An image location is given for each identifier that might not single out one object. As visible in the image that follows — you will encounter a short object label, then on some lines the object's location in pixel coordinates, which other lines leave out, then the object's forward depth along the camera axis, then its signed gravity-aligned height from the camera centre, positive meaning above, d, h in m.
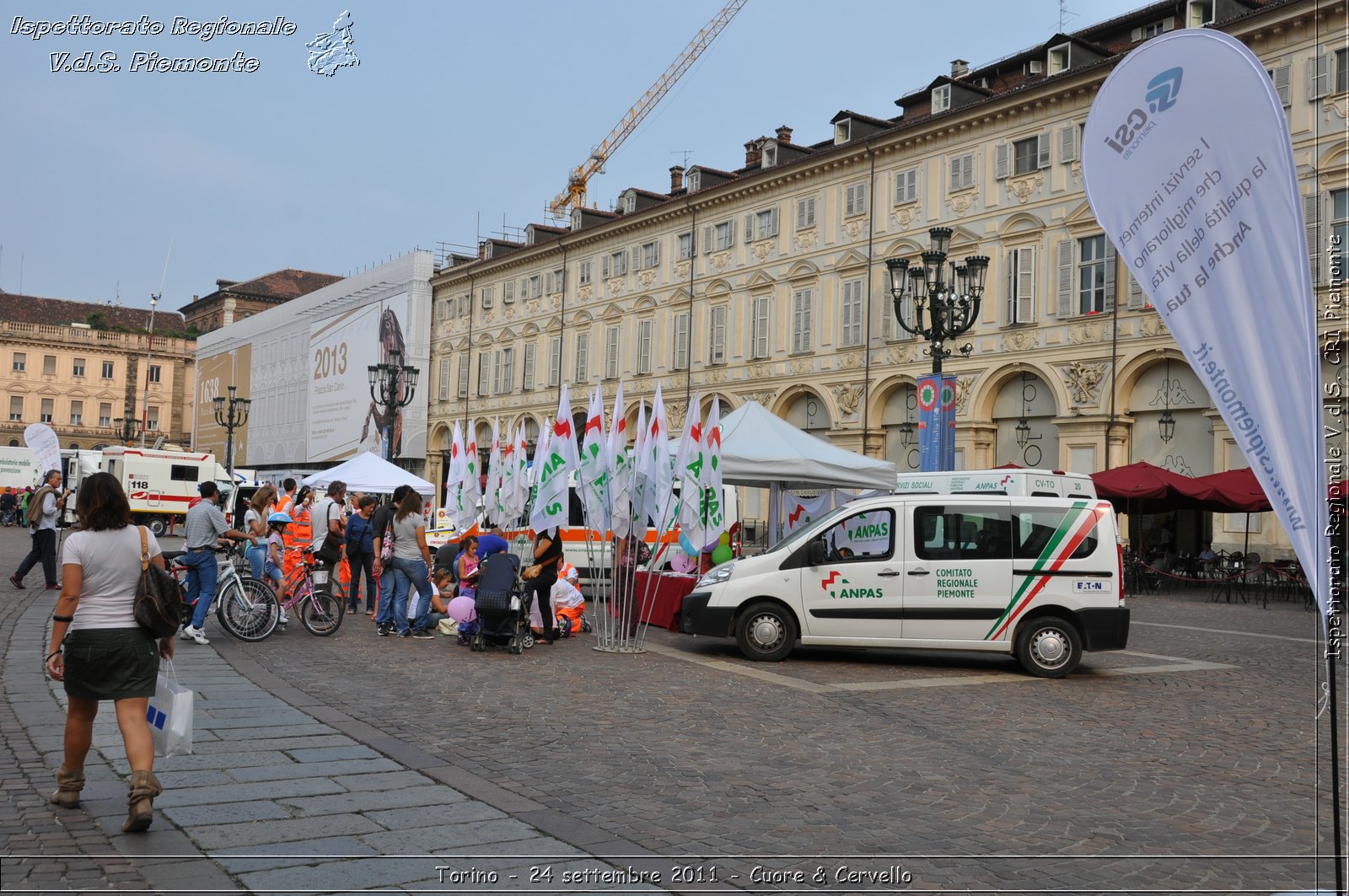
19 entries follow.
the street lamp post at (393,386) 30.56 +3.47
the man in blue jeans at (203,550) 13.34 -0.36
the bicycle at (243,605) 13.66 -0.97
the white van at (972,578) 12.66 -0.39
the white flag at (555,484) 14.42 +0.50
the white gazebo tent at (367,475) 26.17 +0.97
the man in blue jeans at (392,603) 14.95 -0.97
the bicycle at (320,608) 14.59 -1.04
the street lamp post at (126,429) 60.94 +5.27
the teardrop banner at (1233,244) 4.30 +1.10
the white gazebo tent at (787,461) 18.02 +1.07
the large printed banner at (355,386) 60.28 +6.80
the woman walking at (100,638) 5.86 -0.60
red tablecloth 16.42 -0.88
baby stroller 13.43 -0.86
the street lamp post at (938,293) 20.66 +4.47
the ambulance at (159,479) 47.09 +1.36
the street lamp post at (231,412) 47.66 +5.46
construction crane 87.38 +26.73
